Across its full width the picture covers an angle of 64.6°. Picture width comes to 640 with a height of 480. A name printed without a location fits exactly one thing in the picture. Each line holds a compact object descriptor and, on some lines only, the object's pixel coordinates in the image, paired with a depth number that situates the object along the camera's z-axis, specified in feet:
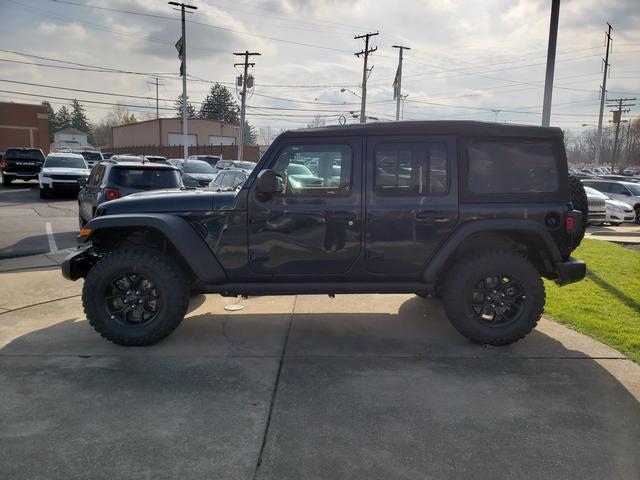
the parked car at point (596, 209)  54.39
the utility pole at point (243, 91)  136.04
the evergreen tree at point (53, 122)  377.50
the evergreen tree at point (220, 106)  319.47
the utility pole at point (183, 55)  105.29
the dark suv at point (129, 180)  31.53
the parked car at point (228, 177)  39.93
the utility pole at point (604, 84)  192.95
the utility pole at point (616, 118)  191.50
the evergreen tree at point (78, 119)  393.89
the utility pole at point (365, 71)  138.21
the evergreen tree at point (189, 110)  337.39
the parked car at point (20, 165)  84.12
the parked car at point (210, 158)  131.75
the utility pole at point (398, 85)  143.54
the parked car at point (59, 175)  63.00
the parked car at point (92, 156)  115.14
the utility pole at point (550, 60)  35.47
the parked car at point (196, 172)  61.82
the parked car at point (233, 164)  87.40
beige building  235.40
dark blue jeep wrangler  14.88
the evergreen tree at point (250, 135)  334.32
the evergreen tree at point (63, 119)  390.30
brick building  165.68
